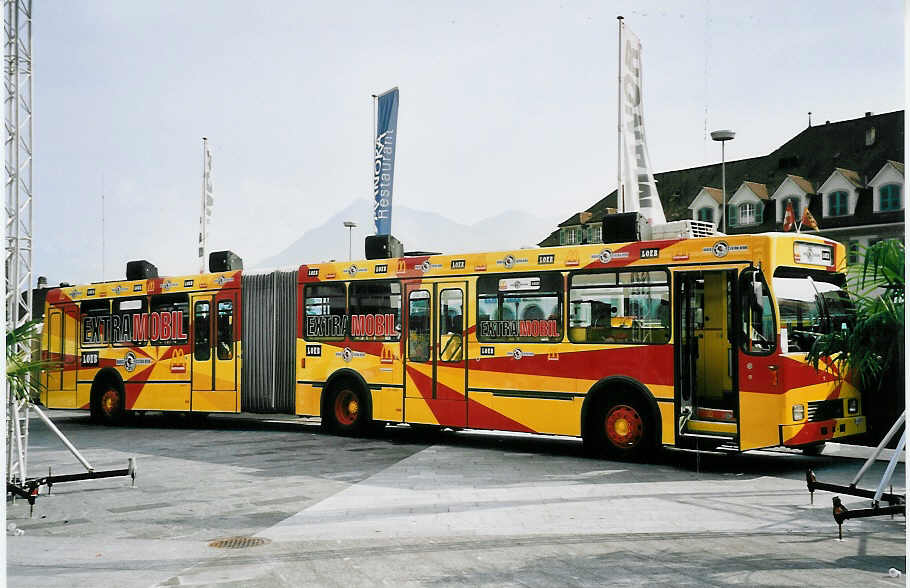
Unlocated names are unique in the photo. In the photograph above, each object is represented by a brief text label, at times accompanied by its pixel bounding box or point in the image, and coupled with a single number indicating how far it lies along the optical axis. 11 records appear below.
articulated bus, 11.78
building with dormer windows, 43.12
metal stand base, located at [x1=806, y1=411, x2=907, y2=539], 7.71
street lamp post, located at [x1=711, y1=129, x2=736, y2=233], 29.00
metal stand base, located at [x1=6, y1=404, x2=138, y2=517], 9.72
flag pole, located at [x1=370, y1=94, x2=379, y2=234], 25.66
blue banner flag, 25.20
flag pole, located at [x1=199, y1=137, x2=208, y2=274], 30.81
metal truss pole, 10.20
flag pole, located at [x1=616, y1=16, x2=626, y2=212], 20.87
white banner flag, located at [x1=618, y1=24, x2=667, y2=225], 21.34
